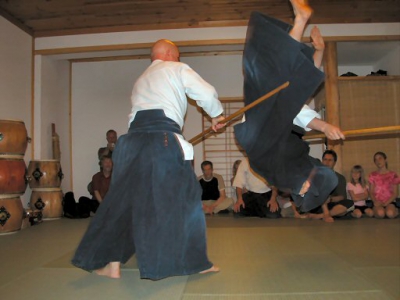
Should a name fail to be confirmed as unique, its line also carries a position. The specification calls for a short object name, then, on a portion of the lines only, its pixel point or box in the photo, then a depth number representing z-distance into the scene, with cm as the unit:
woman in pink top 498
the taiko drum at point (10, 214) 392
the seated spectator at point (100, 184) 582
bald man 202
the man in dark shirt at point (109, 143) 654
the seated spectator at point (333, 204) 473
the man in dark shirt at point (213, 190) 578
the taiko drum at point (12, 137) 400
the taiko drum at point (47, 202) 525
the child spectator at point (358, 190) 511
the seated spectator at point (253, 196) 519
